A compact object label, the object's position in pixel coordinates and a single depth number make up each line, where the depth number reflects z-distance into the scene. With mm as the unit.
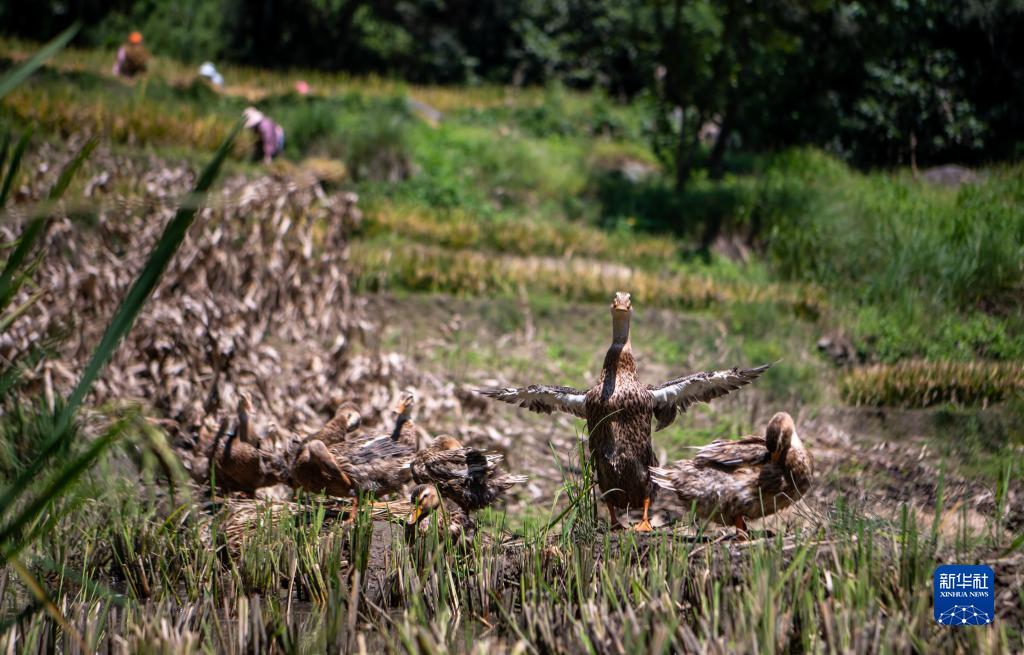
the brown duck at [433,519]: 8384
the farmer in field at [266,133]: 24734
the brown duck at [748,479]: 8586
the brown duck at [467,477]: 9430
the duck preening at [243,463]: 11164
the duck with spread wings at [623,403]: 8453
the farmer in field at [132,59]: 35562
